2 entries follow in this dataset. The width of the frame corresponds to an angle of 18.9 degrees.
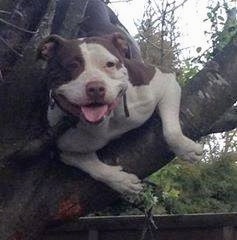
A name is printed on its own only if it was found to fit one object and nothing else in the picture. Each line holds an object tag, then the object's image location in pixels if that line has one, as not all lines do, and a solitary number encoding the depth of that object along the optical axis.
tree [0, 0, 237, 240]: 2.50
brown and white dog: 2.13
